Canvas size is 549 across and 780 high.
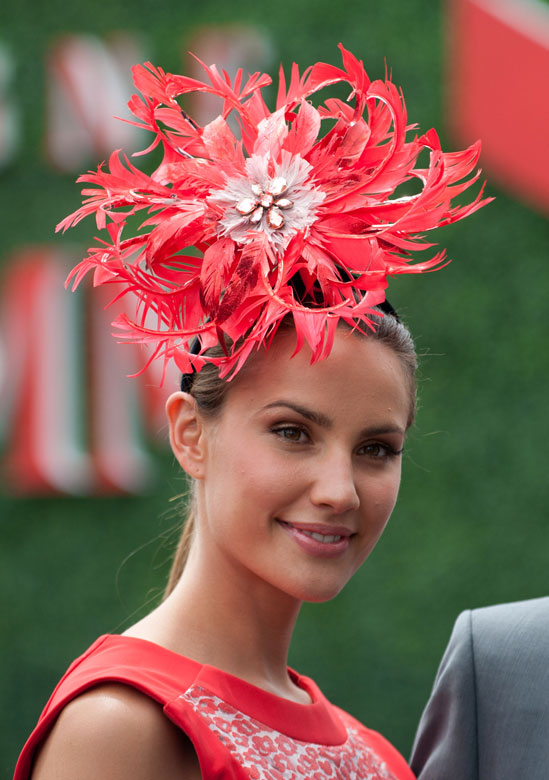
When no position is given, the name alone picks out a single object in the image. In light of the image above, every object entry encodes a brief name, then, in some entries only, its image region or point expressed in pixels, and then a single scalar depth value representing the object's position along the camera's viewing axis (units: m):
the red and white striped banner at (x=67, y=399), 10.40
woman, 3.26
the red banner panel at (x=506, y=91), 10.54
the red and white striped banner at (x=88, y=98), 10.64
